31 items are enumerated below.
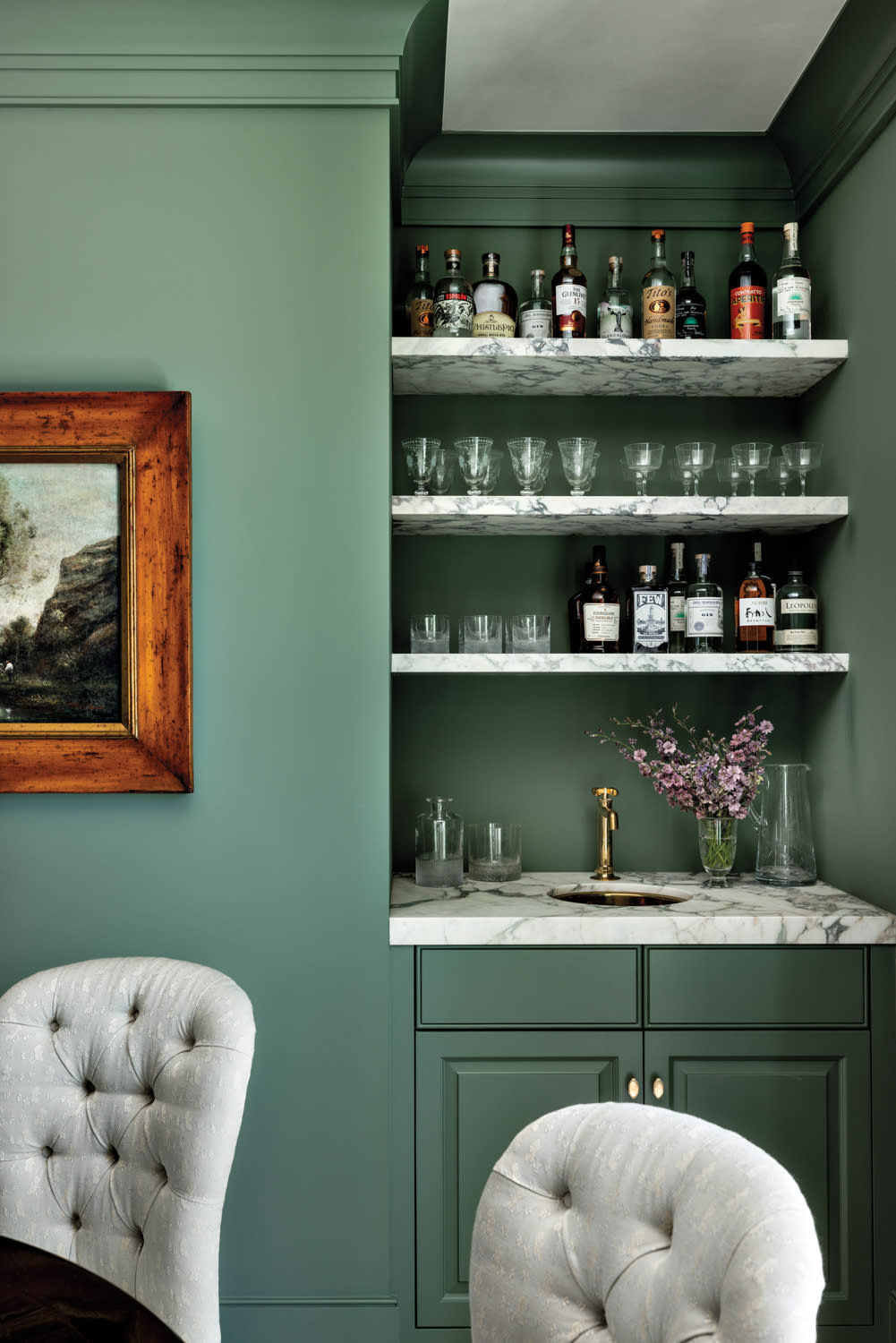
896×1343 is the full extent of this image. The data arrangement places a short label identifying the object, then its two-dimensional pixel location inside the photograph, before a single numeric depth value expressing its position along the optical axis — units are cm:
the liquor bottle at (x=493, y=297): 234
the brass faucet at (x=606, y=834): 242
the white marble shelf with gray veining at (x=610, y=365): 222
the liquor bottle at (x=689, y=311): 237
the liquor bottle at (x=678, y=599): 239
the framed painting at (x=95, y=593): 198
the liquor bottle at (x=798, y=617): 234
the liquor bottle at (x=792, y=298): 228
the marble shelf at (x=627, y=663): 221
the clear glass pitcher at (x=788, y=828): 235
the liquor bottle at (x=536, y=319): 233
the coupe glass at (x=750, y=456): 232
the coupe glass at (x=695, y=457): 235
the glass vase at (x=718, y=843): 235
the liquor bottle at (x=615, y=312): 236
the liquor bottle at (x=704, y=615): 233
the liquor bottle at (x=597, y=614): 234
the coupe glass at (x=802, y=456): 232
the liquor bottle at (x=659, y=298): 236
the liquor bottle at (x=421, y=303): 234
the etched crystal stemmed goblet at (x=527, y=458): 227
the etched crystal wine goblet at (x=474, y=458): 226
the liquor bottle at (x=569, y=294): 234
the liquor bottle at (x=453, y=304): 229
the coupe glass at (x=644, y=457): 232
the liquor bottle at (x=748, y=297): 235
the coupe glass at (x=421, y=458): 225
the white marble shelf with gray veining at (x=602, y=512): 220
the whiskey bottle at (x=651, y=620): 234
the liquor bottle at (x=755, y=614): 235
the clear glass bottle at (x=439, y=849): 232
